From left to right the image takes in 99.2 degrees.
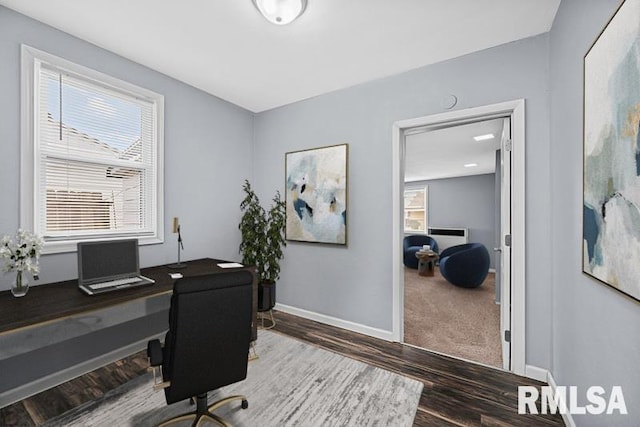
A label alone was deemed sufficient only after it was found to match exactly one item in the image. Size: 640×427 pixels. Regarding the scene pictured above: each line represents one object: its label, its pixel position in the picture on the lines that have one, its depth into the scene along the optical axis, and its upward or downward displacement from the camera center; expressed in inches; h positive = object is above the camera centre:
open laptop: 75.9 -15.7
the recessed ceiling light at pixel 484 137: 158.1 +45.6
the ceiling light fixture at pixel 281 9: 67.7 +52.2
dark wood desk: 56.9 -37.4
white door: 86.9 -10.9
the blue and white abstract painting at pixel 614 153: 37.0 +9.6
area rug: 65.8 -50.0
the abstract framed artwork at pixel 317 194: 117.3 +8.7
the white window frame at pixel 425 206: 327.0 +9.3
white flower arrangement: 64.6 -9.3
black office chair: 51.6 -24.9
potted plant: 121.1 -14.4
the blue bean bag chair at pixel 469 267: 191.6 -37.6
